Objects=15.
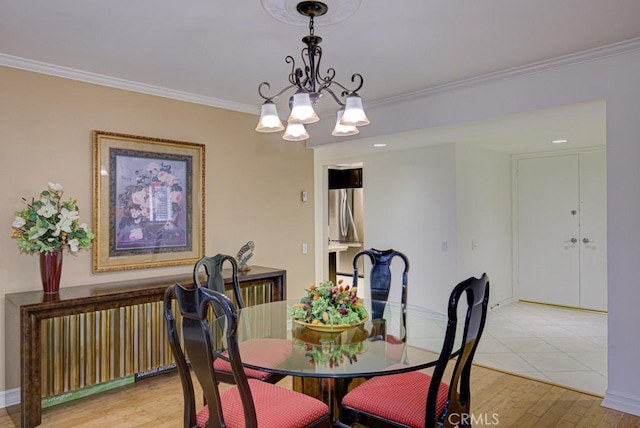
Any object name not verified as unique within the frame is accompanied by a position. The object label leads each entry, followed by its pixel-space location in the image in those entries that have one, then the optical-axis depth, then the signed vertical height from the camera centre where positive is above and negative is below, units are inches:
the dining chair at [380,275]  128.4 -17.6
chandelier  84.4 +22.7
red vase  114.0 -13.1
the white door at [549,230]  230.2 -7.5
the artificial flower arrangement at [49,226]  110.5 -1.7
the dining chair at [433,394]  68.1 -31.4
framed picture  132.2 +5.5
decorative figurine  153.5 -13.4
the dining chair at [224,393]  60.7 -27.1
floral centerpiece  86.8 -18.3
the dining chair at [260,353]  85.7 -27.7
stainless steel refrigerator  303.7 -3.8
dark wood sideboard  102.0 -23.5
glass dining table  72.7 -25.1
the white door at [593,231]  220.4 -7.6
